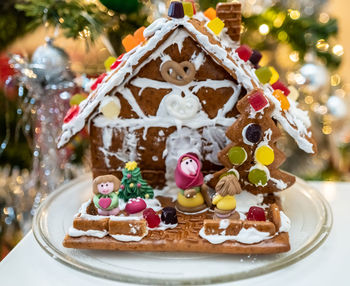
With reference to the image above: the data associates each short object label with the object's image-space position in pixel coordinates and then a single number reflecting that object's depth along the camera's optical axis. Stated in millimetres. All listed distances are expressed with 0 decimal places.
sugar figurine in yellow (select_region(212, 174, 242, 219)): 481
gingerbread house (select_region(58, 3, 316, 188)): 510
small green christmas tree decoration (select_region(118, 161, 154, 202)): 522
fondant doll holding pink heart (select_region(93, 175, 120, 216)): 502
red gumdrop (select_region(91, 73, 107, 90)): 574
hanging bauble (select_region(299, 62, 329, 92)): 706
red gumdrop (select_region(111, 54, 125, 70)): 547
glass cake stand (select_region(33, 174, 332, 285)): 428
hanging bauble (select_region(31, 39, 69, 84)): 616
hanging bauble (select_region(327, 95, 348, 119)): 747
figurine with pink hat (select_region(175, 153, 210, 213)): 512
